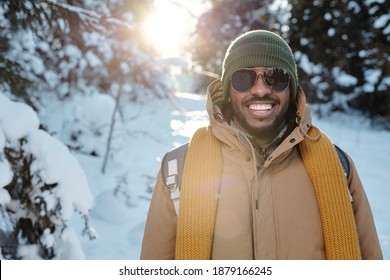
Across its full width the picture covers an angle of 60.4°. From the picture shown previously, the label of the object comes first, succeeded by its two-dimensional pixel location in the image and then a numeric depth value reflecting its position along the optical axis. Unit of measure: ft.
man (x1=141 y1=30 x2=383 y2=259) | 6.38
